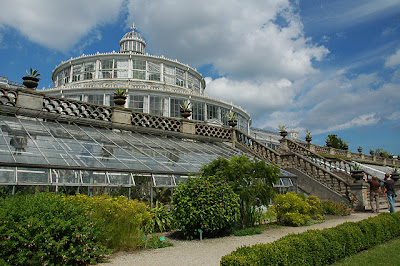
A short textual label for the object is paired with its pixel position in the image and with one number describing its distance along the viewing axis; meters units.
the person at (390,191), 13.44
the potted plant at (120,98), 15.86
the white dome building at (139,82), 36.91
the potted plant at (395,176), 20.01
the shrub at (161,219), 9.32
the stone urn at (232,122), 20.85
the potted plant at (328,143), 37.09
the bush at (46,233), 5.07
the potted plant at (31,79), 12.86
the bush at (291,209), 11.02
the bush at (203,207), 8.39
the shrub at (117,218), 7.01
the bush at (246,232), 9.26
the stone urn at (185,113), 18.19
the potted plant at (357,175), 15.63
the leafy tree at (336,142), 43.84
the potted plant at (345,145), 42.81
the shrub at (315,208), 12.68
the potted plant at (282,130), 25.12
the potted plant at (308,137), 33.03
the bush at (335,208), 13.73
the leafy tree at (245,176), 9.92
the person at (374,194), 14.72
